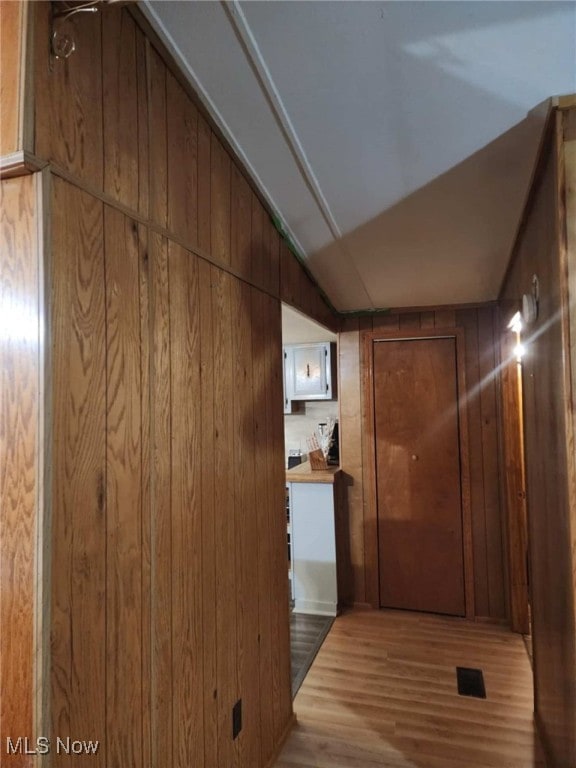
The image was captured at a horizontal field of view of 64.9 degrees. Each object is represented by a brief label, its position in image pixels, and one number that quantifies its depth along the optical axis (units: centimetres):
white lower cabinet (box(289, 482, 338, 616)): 334
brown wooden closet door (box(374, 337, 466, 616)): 330
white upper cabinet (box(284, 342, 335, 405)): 425
